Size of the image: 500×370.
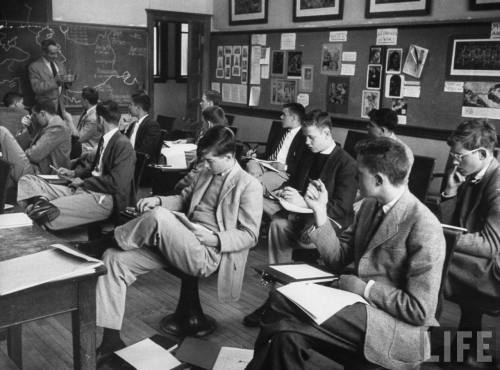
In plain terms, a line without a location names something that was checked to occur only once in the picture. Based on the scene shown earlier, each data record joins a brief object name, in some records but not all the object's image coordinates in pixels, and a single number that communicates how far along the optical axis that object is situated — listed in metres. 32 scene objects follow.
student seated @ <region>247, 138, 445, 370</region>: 1.82
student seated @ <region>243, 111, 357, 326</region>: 3.17
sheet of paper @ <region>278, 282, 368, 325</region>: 1.84
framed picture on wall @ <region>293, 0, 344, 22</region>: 5.86
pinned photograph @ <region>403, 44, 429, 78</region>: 5.06
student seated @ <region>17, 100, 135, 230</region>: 3.50
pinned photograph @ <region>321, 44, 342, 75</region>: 5.86
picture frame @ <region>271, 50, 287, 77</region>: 6.54
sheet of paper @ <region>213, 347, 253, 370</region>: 2.49
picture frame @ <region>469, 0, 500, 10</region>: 4.50
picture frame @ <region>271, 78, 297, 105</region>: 6.46
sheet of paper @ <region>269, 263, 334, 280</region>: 2.05
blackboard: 6.41
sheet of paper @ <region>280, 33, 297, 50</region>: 6.38
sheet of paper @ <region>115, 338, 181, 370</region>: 2.46
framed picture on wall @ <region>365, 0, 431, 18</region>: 5.06
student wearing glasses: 2.49
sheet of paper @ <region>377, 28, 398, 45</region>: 5.28
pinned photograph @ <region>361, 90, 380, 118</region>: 5.49
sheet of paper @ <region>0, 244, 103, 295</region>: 1.63
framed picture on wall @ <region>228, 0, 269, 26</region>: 6.82
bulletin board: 4.83
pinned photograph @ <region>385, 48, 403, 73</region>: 5.25
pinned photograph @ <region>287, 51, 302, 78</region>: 6.32
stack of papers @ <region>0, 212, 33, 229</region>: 2.24
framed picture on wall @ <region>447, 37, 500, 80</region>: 4.52
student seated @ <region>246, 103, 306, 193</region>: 4.09
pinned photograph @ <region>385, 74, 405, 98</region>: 5.26
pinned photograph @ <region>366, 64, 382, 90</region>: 5.44
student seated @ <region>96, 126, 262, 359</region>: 2.57
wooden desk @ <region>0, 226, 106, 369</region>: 1.63
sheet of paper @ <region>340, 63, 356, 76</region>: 5.71
